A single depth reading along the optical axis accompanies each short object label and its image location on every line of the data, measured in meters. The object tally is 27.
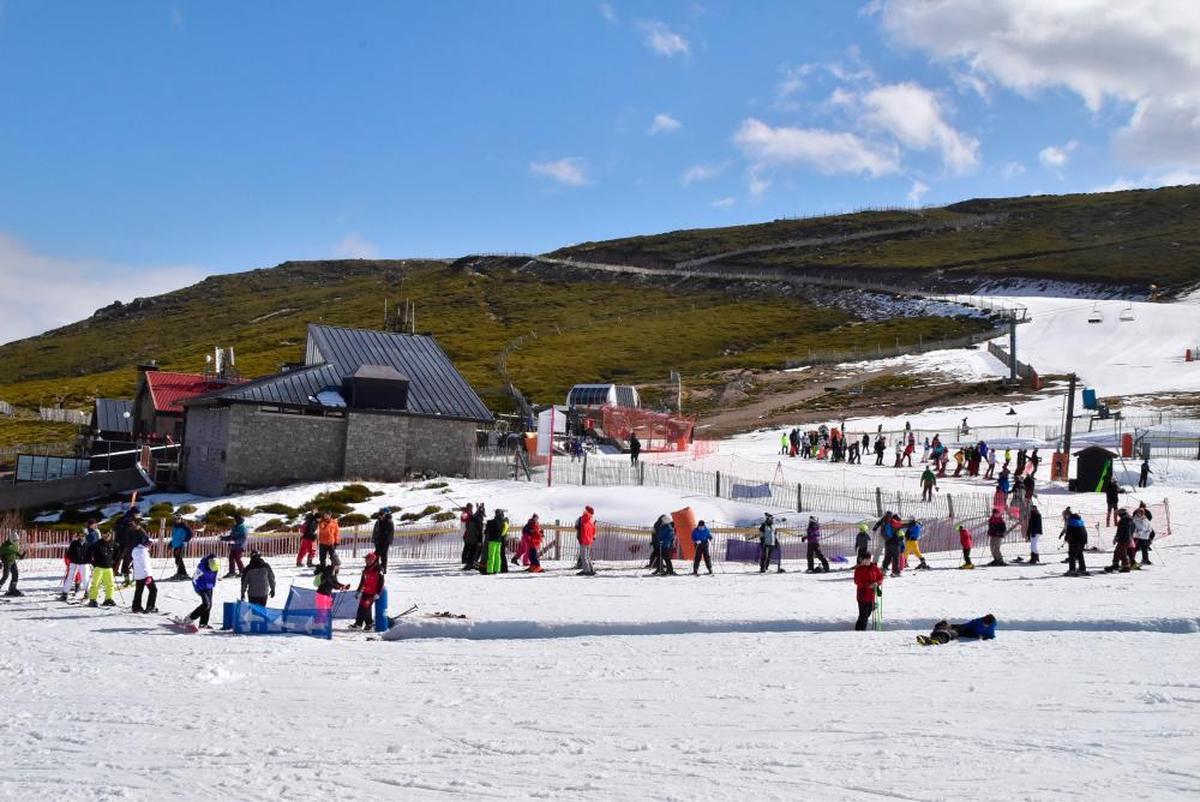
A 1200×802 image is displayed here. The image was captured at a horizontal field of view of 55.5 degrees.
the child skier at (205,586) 17.25
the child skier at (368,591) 17.66
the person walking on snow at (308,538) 24.78
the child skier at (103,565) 18.64
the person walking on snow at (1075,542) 21.42
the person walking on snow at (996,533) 23.34
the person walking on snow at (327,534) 23.02
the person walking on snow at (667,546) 23.77
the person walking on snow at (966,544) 23.38
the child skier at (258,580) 17.58
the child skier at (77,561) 19.53
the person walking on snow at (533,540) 24.53
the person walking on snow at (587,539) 23.95
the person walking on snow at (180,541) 22.23
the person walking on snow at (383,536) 22.05
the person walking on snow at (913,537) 24.17
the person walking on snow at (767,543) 24.22
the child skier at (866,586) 16.59
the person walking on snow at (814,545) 23.95
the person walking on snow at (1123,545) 21.72
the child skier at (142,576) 18.23
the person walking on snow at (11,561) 20.34
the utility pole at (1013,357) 69.56
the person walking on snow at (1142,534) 22.50
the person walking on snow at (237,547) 21.97
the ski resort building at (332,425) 39.94
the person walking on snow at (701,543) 23.86
